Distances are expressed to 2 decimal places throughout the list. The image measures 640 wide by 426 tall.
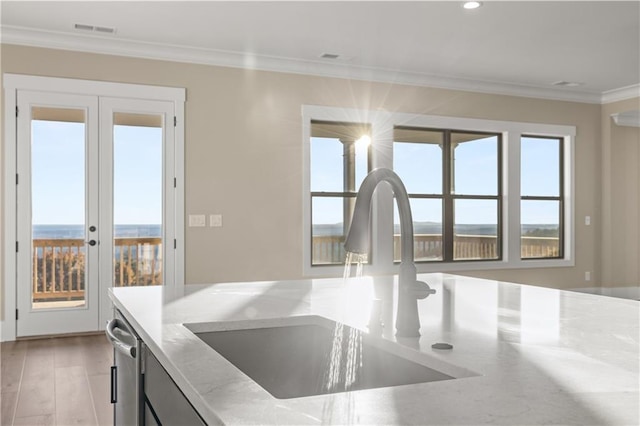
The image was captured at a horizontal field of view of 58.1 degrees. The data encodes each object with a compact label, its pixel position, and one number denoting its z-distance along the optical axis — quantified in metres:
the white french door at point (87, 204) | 5.04
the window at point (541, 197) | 7.32
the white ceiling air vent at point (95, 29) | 4.86
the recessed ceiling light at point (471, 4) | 4.37
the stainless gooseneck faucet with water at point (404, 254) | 1.21
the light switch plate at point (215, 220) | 5.67
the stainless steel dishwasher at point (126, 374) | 1.37
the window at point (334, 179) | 6.22
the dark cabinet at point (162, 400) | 0.96
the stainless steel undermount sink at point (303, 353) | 1.21
